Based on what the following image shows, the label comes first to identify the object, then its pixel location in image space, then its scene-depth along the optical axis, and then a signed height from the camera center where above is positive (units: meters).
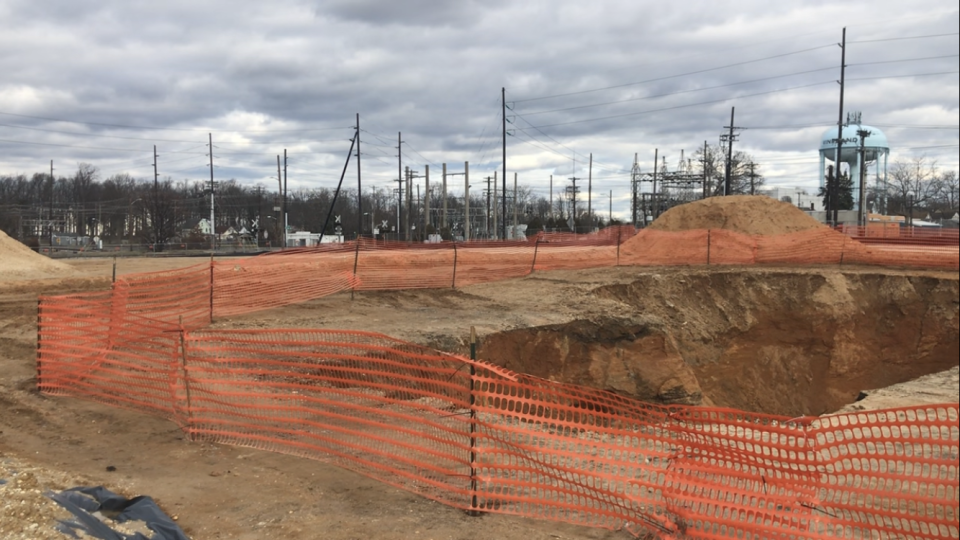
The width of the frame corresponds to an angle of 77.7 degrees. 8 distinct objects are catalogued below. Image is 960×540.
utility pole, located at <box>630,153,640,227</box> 68.62 +6.16
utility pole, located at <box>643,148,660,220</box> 60.92 +3.51
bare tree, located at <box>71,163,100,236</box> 81.25 +6.50
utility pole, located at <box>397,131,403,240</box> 57.00 +6.64
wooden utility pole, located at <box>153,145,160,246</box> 54.96 +2.02
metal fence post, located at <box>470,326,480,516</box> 4.53 -1.65
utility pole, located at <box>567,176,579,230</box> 72.88 +5.76
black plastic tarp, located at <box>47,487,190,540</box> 3.90 -1.96
